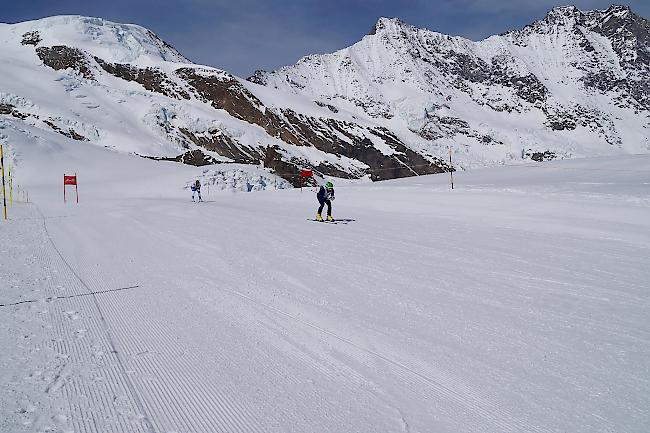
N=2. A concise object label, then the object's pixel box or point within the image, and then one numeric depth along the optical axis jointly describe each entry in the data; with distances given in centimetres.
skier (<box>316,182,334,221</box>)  1680
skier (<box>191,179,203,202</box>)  2831
